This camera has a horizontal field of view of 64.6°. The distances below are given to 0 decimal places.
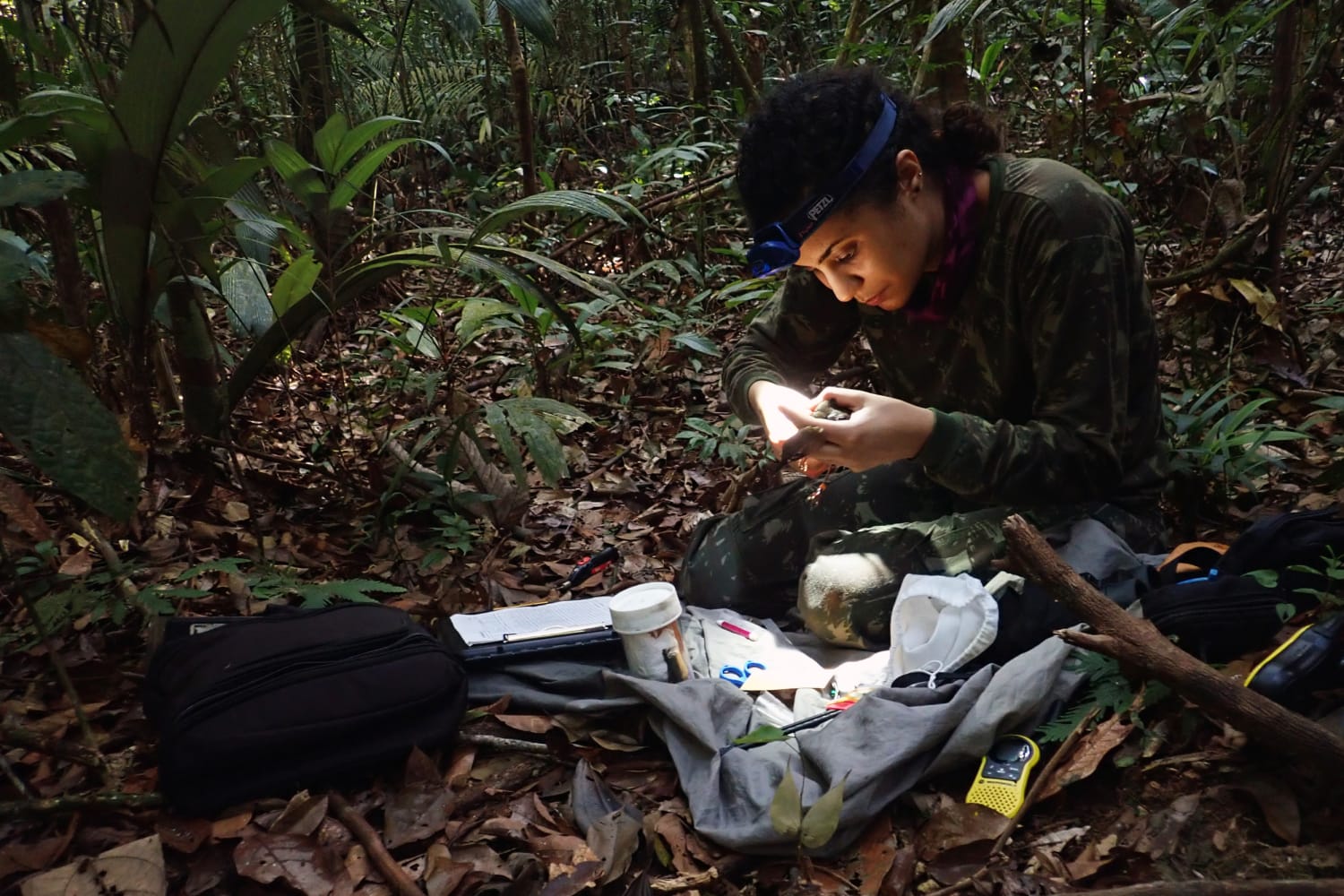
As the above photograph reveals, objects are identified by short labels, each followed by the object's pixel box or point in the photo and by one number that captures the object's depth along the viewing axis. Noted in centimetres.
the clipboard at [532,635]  232
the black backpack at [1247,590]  184
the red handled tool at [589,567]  284
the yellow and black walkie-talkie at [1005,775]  175
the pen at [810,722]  204
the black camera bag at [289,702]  185
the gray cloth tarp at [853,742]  179
